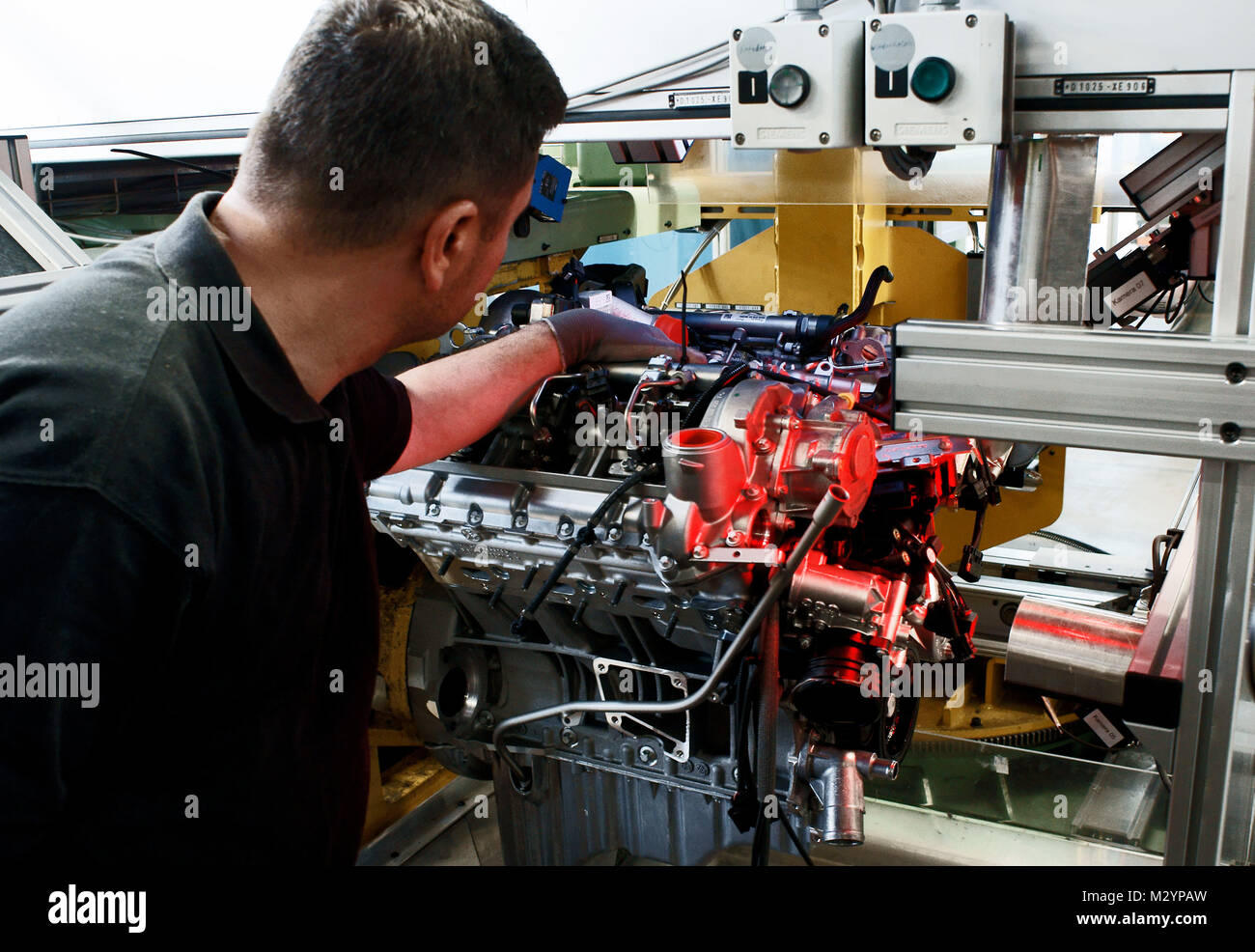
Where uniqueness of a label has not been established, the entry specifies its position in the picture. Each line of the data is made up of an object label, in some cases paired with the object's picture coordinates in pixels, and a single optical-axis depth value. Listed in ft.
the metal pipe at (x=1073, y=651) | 6.55
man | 3.27
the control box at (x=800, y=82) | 5.96
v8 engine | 6.88
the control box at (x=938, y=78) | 5.56
